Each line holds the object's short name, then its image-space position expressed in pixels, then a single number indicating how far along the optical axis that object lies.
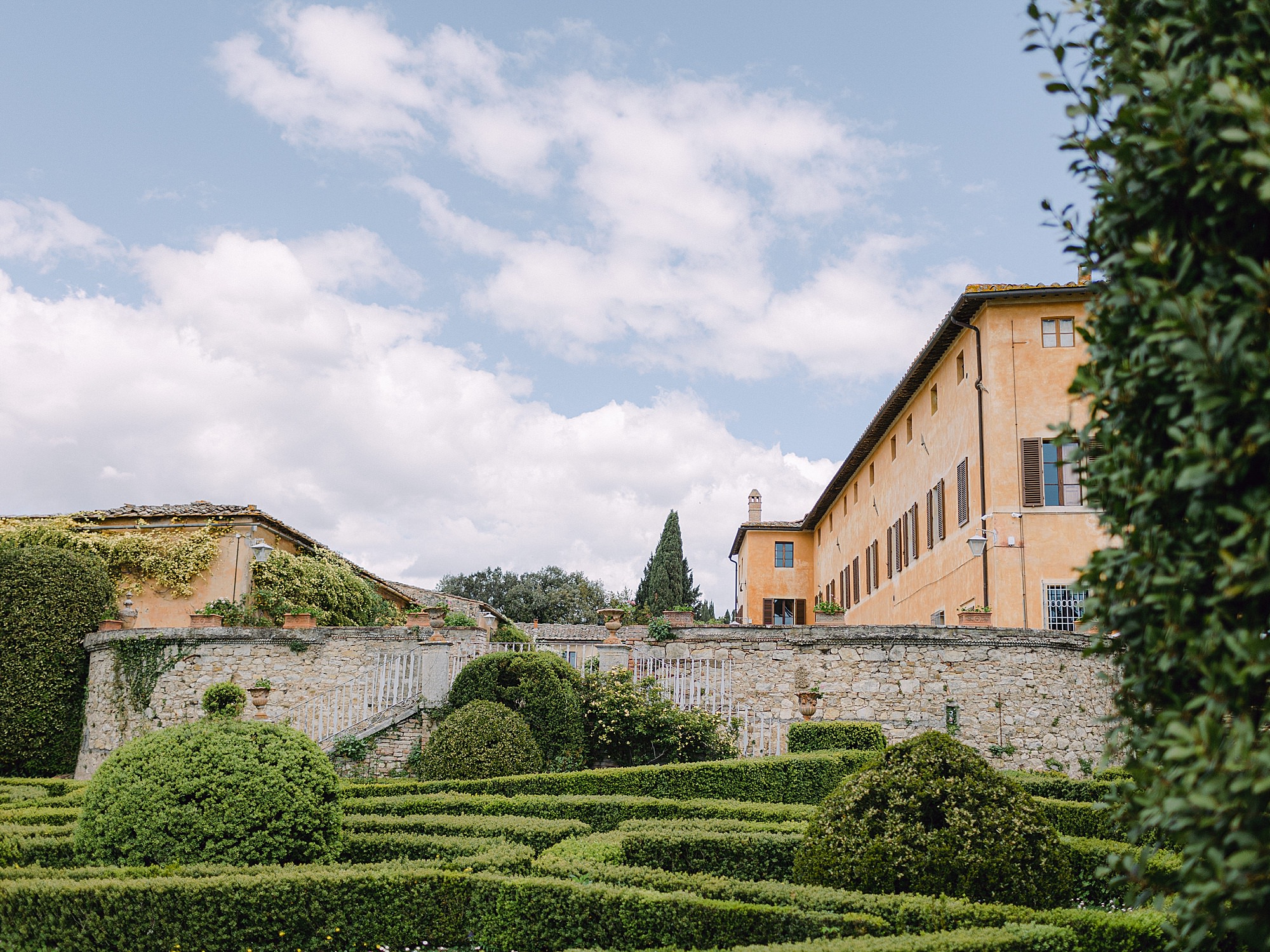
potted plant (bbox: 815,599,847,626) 18.41
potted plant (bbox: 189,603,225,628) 18.78
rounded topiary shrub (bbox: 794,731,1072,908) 6.21
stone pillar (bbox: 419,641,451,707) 16.34
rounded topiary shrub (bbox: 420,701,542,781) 12.98
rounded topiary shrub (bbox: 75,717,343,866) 7.50
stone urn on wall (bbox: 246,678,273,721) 16.39
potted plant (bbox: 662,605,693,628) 17.64
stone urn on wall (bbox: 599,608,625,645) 17.27
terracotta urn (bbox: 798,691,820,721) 15.05
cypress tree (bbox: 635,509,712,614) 49.25
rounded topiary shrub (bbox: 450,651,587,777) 14.43
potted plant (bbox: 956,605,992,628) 17.44
